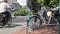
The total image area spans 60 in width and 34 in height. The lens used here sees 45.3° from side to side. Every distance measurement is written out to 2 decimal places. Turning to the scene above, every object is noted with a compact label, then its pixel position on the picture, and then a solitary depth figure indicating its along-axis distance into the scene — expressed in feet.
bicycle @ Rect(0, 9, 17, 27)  12.56
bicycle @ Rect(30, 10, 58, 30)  11.16
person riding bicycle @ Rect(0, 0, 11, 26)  12.13
